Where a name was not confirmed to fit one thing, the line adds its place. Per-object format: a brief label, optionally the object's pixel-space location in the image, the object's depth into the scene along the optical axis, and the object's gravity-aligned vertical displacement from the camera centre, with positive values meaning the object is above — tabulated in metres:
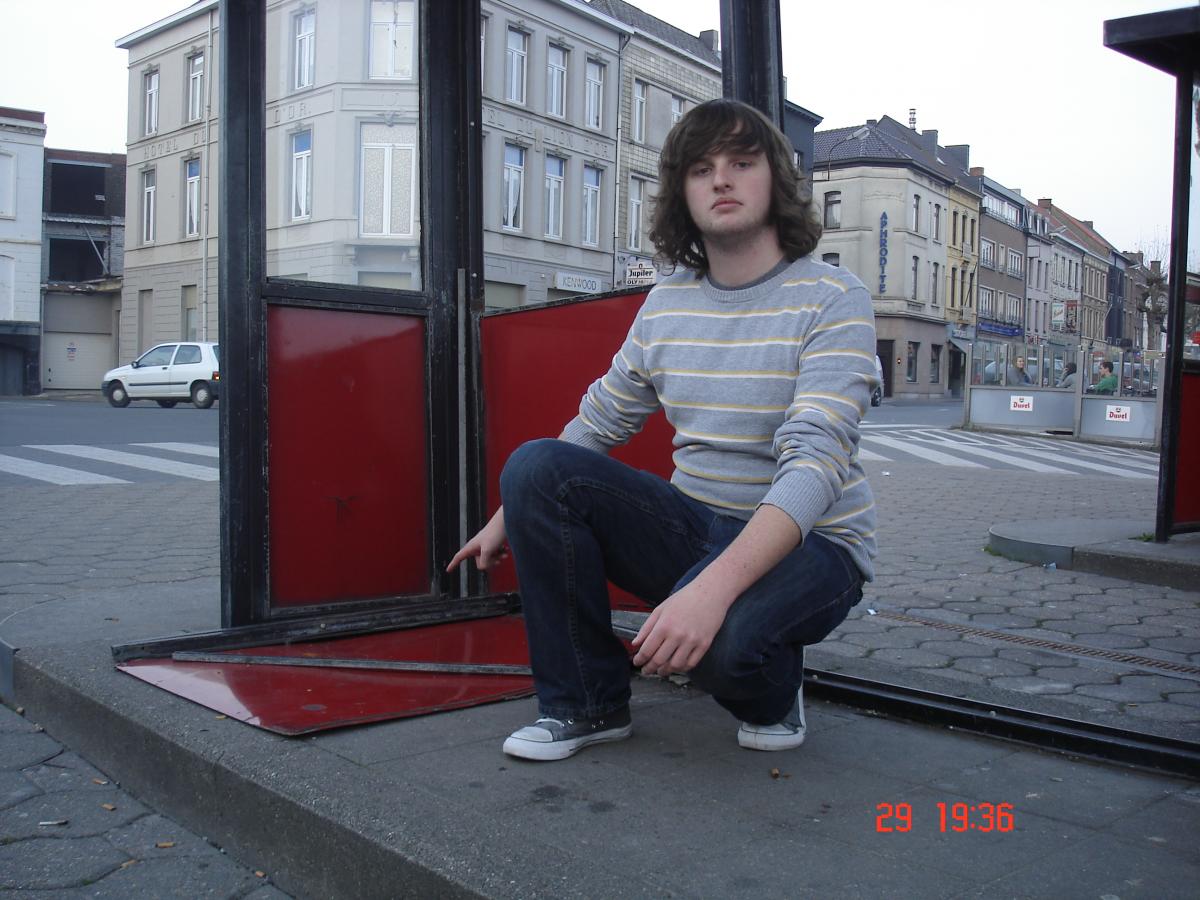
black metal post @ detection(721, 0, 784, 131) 3.08 +0.92
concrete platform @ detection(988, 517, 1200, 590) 5.70 -0.81
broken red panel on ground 2.75 -0.79
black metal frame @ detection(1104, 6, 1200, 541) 6.11 +0.77
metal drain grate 3.91 -0.92
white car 24.55 +0.13
